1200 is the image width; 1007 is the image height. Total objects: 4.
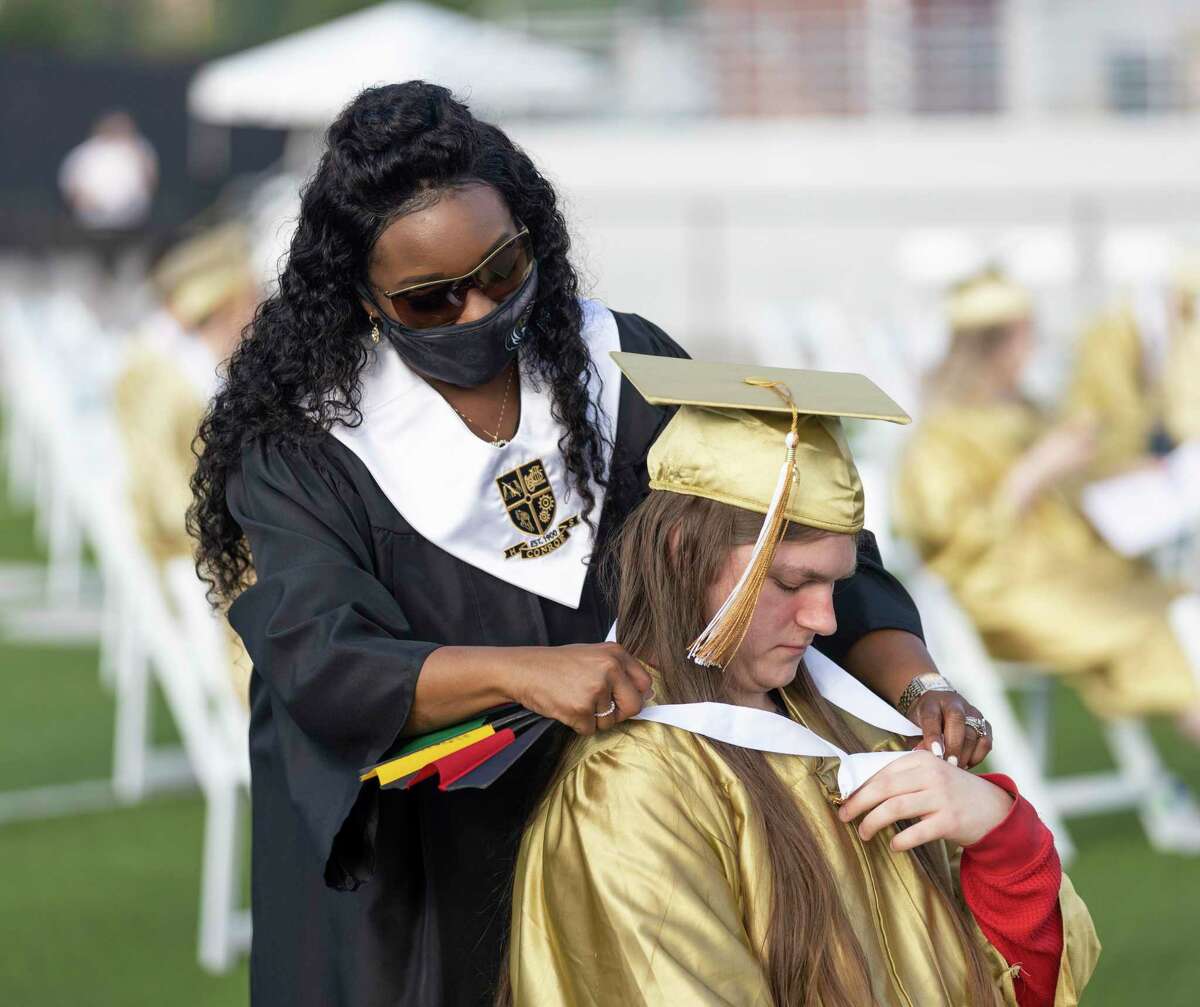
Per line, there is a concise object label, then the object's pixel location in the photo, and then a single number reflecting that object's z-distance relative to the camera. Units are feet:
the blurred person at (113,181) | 88.48
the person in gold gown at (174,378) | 23.65
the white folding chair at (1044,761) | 20.08
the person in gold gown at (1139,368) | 25.08
